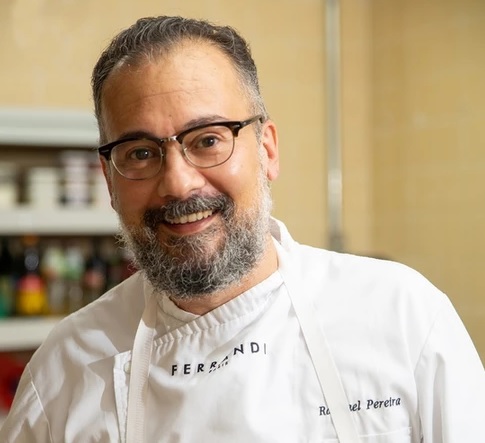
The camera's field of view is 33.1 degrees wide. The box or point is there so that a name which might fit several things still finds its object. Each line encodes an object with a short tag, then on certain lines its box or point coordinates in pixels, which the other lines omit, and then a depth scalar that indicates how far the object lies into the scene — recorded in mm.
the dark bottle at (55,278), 2641
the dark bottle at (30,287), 2594
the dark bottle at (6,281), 2582
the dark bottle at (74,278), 2662
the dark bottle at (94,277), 2684
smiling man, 1271
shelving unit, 2525
